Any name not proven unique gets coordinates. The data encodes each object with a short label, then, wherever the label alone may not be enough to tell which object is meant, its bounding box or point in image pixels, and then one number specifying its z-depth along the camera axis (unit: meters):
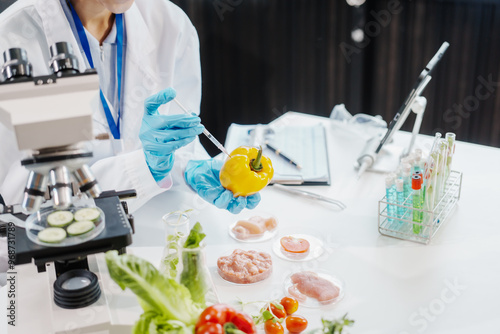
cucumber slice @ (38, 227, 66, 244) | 1.12
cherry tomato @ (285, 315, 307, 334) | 1.33
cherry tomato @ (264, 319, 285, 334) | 1.30
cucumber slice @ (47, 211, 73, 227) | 1.16
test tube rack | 1.70
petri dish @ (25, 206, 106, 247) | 1.12
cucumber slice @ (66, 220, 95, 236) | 1.13
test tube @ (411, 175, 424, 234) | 1.65
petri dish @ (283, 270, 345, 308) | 1.44
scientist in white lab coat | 1.75
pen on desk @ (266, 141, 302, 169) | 2.16
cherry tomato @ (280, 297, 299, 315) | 1.39
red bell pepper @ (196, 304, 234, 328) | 1.07
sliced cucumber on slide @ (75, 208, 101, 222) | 1.18
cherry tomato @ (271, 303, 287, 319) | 1.35
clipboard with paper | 2.10
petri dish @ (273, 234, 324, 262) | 1.64
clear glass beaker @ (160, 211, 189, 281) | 1.36
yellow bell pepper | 1.67
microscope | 0.96
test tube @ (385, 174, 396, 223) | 1.75
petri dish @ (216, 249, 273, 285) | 1.53
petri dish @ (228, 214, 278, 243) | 1.75
